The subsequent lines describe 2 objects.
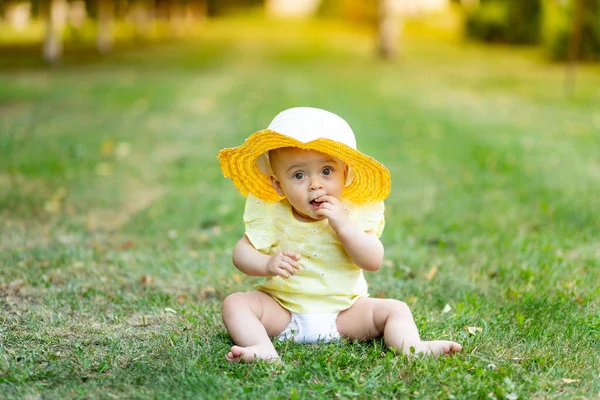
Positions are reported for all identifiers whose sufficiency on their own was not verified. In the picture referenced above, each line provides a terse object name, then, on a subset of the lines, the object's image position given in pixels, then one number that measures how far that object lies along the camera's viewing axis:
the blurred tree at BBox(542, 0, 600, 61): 18.47
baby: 3.10
